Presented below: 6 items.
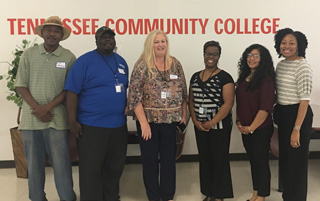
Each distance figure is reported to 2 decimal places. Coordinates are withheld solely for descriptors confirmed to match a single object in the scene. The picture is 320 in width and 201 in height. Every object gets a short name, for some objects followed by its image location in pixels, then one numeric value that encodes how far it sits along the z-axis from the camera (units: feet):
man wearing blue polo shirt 7.21
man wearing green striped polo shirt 7.41
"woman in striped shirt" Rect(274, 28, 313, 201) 7.07
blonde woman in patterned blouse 7.50
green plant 9.90
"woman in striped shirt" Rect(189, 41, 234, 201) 7.61
